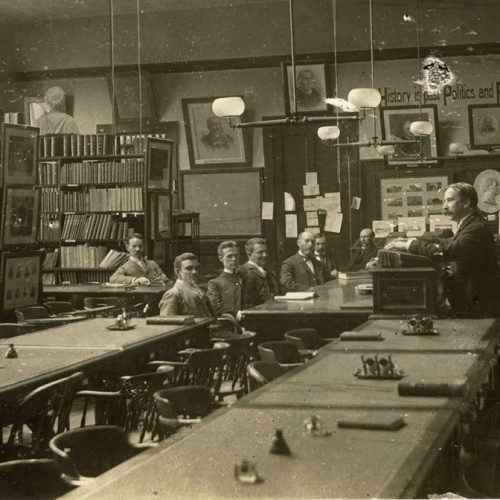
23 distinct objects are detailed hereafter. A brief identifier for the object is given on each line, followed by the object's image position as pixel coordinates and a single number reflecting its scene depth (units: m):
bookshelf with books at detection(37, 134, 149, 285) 11.02
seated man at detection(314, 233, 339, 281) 10.50
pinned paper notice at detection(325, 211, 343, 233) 12.52
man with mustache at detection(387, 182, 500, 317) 5.54
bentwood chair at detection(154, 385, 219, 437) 3.88
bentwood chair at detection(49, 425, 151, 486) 3.19
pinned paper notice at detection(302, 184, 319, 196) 12.61
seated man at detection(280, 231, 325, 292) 9.73
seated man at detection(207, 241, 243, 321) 7.96
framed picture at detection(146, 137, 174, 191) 10.78
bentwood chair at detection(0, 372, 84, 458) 3.99
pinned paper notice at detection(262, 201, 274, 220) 12.66
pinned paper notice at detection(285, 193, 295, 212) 12.66
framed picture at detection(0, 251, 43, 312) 8.18
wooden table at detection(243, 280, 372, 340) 6.54
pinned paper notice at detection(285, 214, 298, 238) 12.68
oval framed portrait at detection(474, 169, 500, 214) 12.02
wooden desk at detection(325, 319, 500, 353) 4.61
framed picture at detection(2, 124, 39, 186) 8.20
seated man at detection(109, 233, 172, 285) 9.85
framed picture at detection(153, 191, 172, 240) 10.88
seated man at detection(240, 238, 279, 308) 8.31
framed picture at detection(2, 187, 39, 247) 8.28
